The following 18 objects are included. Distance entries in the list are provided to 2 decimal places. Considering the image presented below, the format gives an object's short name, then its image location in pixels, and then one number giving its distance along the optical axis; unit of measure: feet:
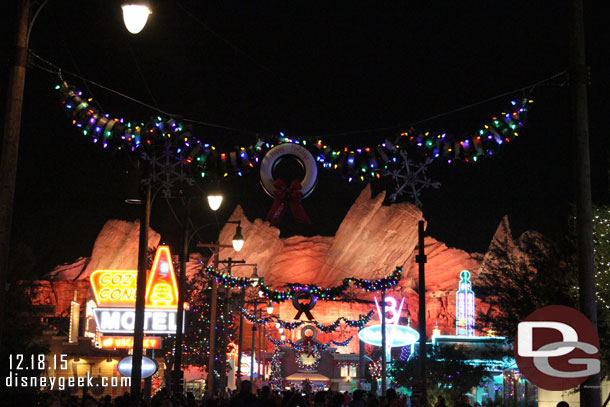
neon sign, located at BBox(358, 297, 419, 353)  190.90
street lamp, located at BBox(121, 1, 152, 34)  41.98
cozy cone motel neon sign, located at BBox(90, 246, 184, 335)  95.35
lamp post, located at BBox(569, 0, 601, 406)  34.04
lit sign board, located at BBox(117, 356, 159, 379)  67.82
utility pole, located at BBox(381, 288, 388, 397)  137.59
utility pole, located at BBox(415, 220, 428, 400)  83.61
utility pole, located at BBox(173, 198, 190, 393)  88.28
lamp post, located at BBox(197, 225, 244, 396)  114.62
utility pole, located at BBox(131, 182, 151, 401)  64.64
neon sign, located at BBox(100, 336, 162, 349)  91.60
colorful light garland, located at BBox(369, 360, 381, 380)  276.74
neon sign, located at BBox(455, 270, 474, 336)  282.56
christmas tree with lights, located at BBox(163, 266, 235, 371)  203.41
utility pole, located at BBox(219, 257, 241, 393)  129.29
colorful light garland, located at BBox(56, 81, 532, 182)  50.34
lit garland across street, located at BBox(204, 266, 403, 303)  94.07
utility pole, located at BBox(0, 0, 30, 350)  38.32
